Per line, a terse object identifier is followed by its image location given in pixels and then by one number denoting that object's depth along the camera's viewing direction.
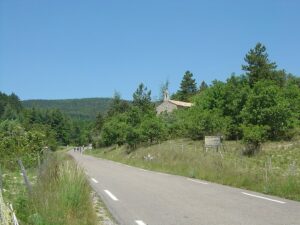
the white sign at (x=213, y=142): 38.87
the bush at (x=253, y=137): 40.80
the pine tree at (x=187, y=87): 125.79
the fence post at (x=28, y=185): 9.82
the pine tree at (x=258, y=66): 60.66
